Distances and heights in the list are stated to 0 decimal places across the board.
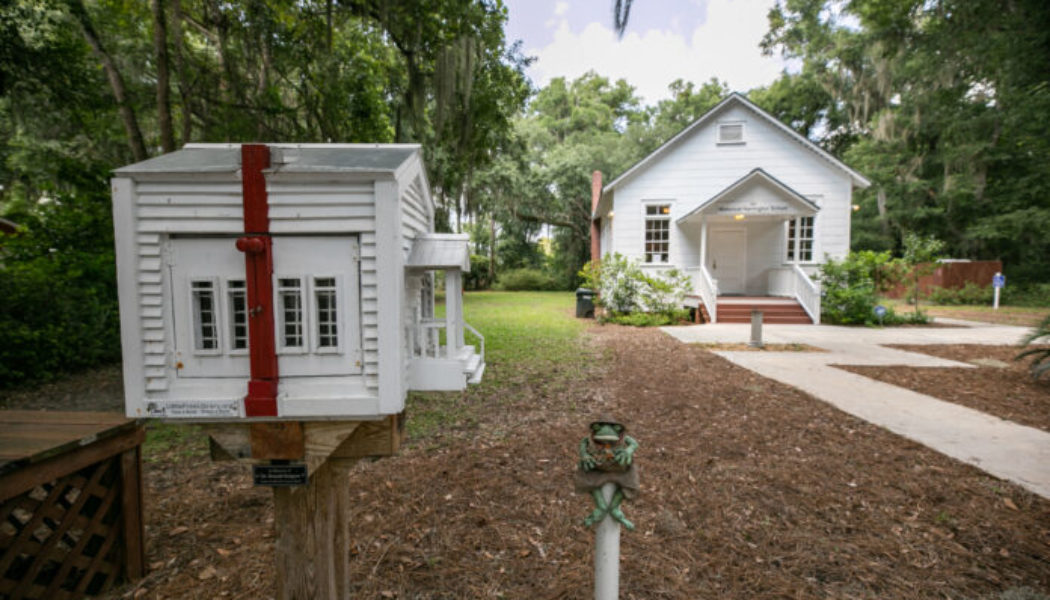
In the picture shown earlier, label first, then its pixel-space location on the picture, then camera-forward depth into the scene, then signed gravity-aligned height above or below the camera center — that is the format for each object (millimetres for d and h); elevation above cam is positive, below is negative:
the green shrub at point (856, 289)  10477 -295
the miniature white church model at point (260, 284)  1236 -13
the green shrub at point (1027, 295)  15914 -741
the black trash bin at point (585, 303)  12812 -748
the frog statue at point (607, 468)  1587 -721
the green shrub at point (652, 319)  11039 -1074
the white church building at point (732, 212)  11766 +1916
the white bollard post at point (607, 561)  1691 -1141
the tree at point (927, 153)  16281 +5150
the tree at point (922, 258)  11117 +507
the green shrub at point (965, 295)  16406 -710
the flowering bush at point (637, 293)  11359 -412
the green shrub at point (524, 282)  24438 -193
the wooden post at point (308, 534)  1601 -981
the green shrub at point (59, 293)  5691 -191
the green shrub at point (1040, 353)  5402 -1026
